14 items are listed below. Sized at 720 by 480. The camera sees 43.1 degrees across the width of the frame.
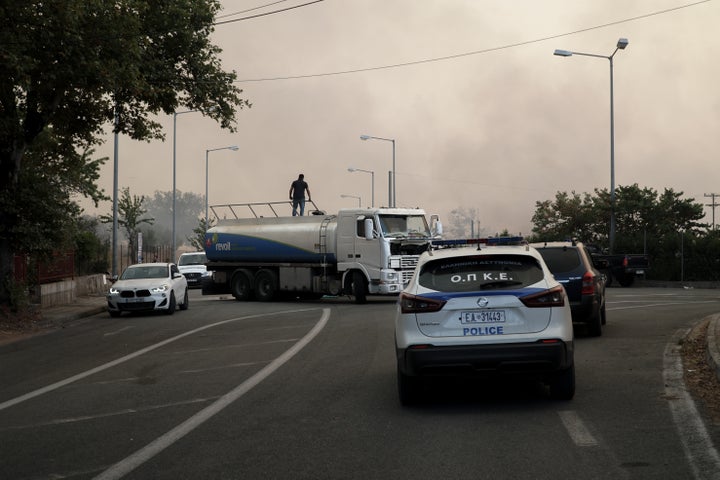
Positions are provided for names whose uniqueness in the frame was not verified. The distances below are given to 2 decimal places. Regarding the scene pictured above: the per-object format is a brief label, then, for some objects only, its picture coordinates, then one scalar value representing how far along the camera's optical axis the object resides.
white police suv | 8.52
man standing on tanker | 31.47
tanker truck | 26.98
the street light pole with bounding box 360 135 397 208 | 56.85
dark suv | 15.09
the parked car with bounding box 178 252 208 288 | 46.78
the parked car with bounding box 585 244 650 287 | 37.78
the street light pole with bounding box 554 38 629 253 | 39.11
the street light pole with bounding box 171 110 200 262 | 55.17
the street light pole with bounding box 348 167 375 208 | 67.24
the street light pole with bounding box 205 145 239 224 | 63.26
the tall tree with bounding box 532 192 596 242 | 61.47
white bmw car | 24.66
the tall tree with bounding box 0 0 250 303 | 16.97
